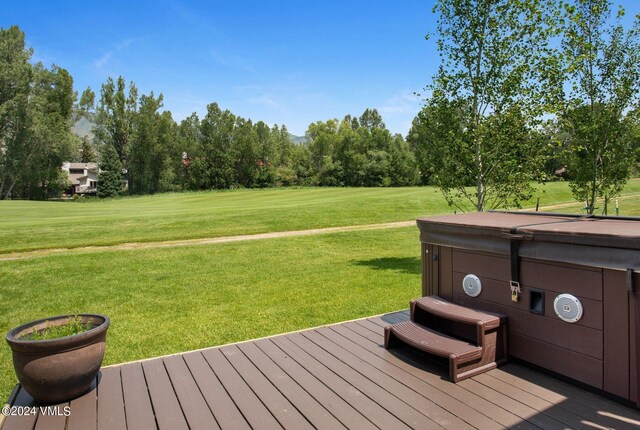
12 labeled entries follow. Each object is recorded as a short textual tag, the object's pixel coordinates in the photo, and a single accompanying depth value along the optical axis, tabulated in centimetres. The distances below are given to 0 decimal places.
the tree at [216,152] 5444
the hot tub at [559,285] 252
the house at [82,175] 7241
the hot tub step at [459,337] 309
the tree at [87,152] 7729
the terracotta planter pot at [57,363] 270
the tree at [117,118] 5231
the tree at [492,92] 797
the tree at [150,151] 5181
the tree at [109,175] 4953
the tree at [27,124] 3859
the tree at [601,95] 857
